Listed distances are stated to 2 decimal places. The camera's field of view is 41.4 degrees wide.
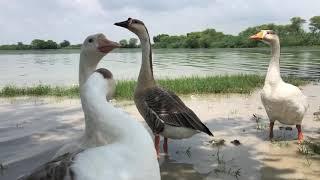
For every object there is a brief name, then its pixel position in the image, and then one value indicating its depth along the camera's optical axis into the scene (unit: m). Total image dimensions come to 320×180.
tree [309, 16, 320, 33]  114.25
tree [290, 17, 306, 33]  111.19
